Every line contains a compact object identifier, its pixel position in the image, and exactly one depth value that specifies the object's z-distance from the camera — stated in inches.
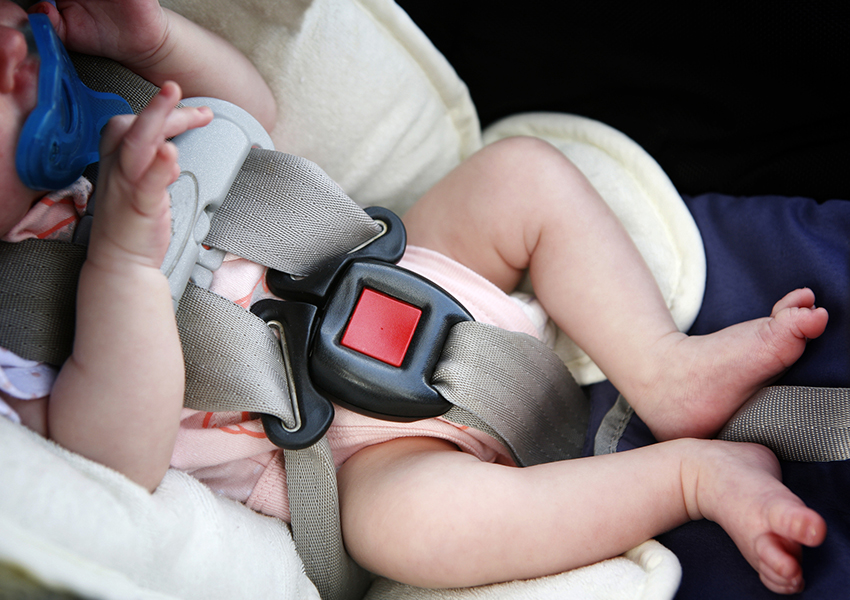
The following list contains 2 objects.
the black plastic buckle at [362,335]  24.8
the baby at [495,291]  22.9
